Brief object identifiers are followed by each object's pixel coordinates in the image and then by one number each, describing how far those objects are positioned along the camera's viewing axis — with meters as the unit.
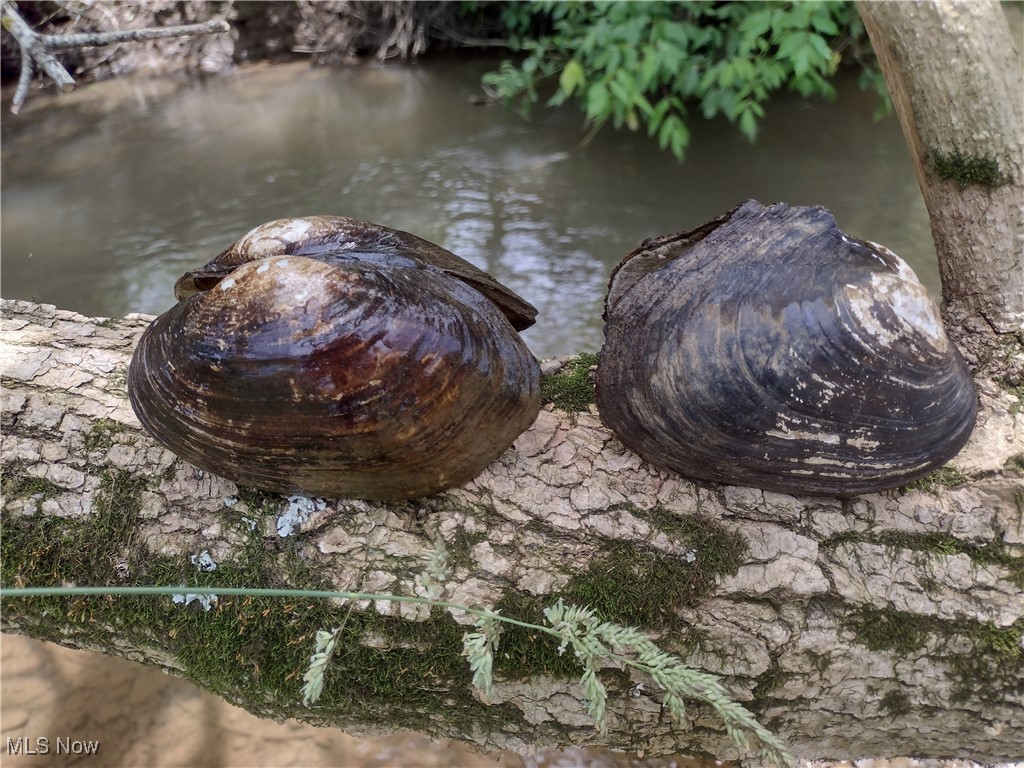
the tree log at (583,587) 0.28
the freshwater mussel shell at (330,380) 0.26
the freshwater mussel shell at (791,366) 0.27
